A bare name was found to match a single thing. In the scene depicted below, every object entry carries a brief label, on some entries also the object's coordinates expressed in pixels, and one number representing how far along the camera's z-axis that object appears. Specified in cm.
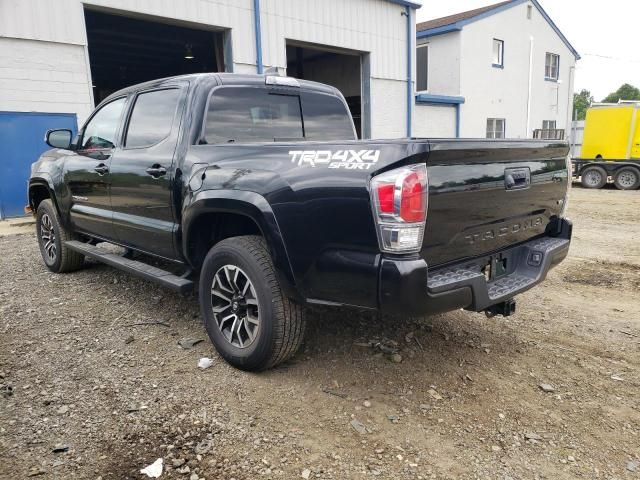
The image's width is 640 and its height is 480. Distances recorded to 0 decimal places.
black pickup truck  257
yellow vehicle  1570
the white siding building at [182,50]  994
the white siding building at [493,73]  2080
